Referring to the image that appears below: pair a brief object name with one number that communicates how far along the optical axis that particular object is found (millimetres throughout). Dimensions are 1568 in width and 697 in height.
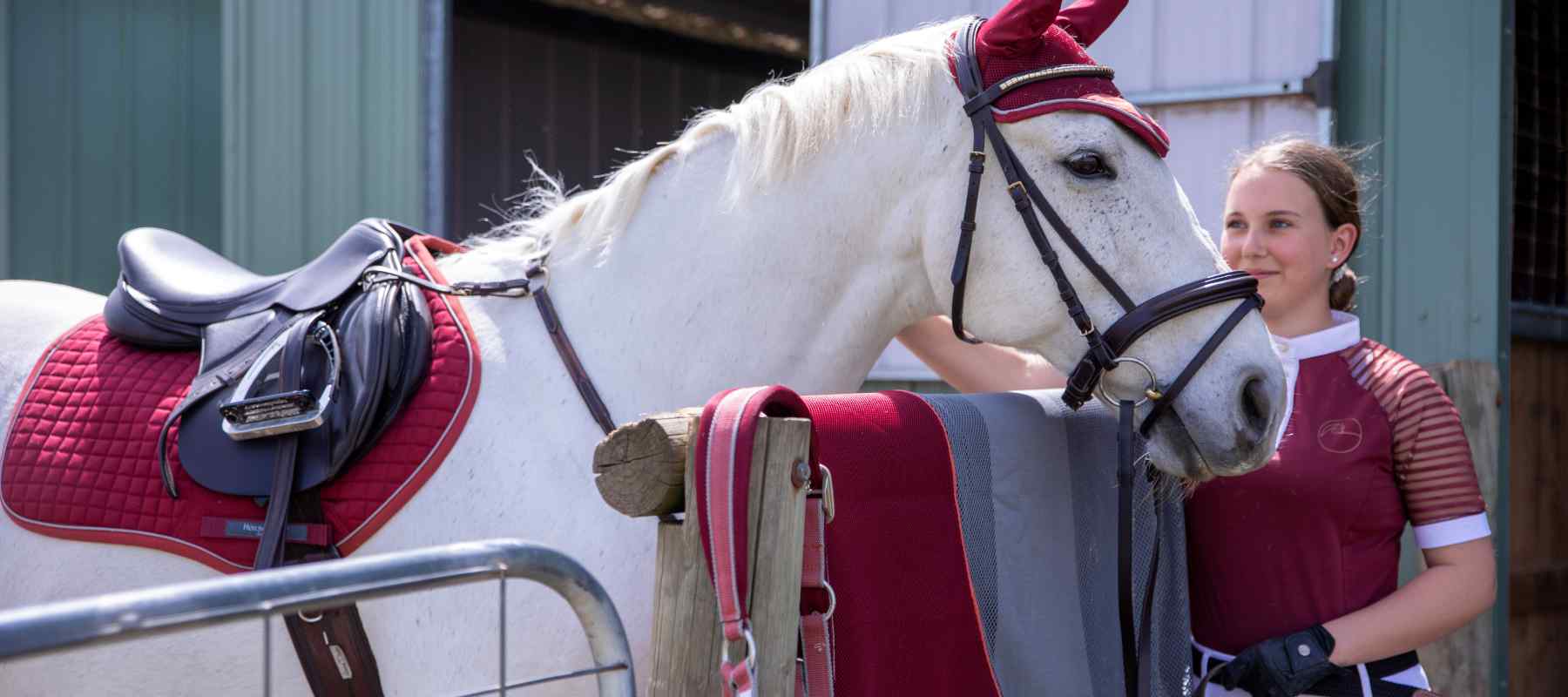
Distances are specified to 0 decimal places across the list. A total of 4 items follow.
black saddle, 4434
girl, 4442
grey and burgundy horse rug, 3992
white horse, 4375
